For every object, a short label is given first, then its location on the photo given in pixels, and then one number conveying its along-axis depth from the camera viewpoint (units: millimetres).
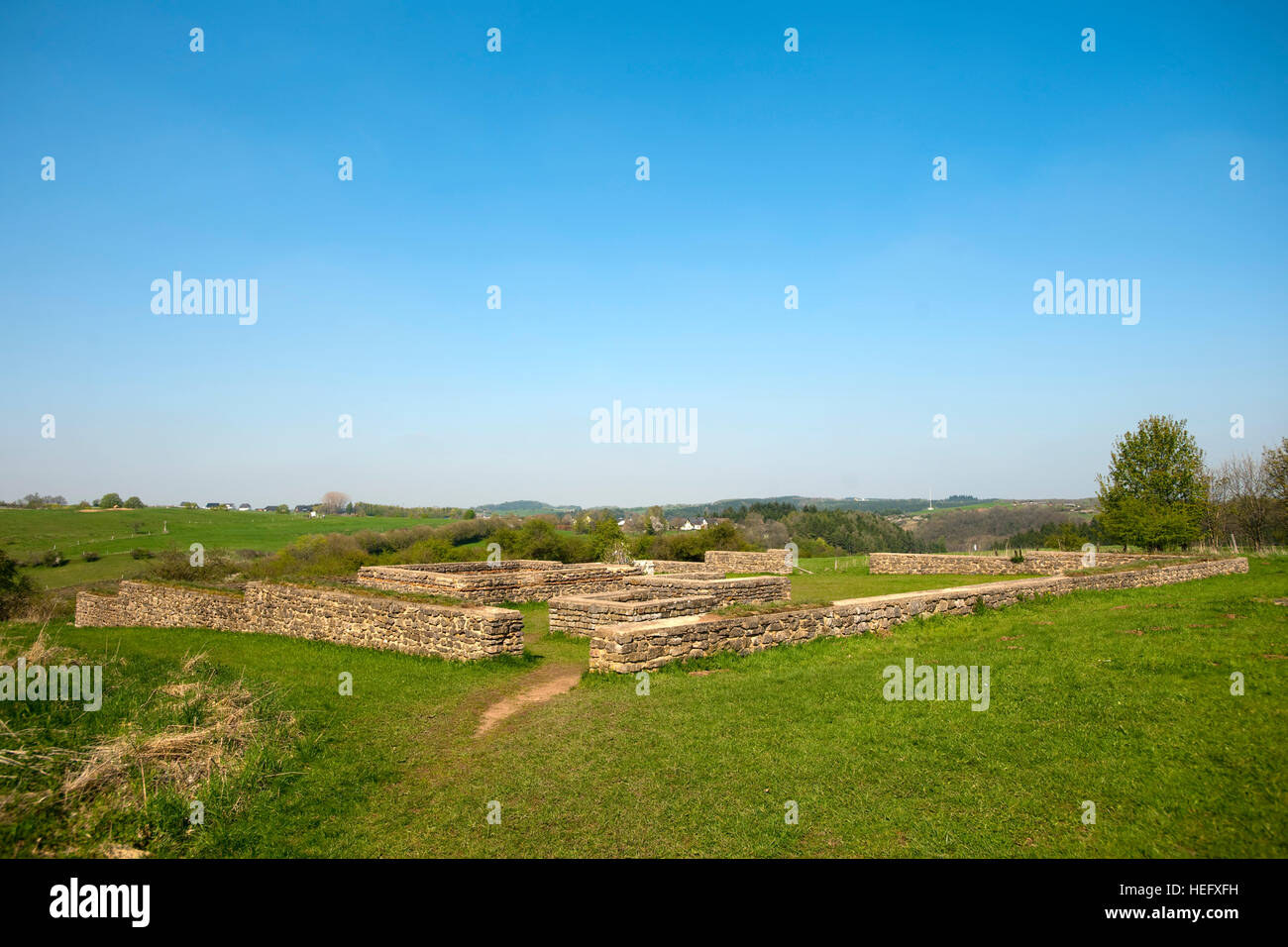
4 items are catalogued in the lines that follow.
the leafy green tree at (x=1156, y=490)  32812
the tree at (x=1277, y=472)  35250
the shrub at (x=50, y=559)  40250
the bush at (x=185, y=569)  28719
